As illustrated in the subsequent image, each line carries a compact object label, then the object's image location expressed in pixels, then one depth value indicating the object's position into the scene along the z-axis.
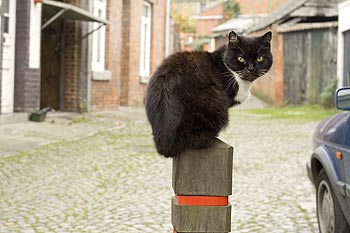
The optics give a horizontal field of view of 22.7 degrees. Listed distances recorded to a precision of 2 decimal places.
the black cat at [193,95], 4.59
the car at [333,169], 6.61
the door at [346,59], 26.16
